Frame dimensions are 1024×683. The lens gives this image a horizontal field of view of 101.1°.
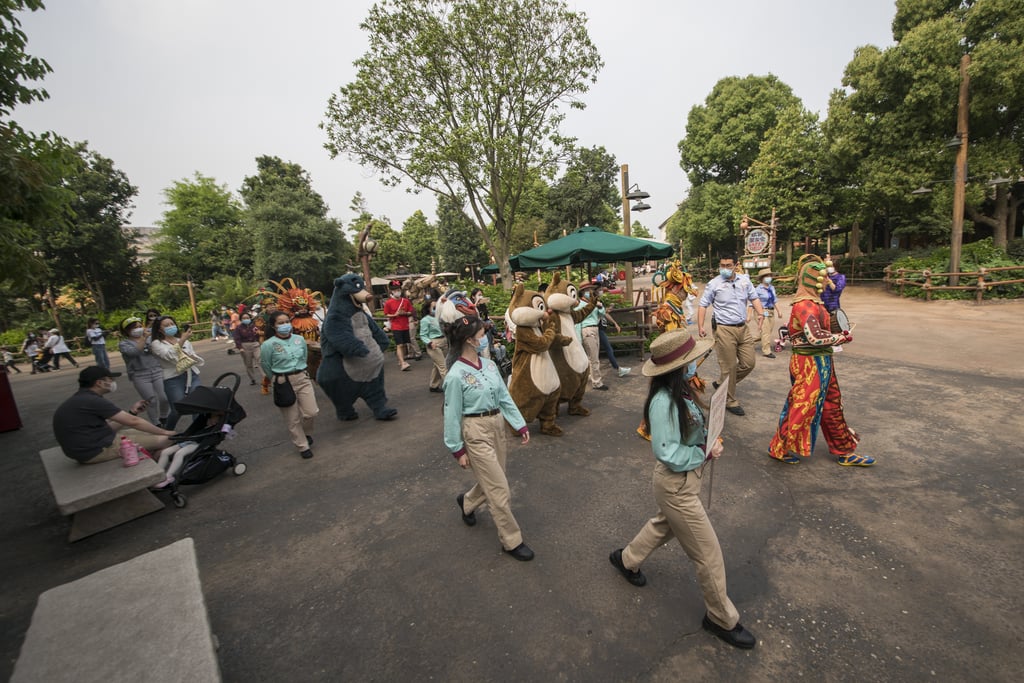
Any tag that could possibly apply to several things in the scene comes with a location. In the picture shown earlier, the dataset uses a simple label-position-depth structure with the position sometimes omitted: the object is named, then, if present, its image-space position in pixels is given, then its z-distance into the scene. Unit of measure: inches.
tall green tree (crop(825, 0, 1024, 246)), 521.7
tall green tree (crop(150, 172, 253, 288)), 1330.0
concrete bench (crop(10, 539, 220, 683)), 69.1
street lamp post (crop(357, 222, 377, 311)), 376.3
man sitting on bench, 148.2
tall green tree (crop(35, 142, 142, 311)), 993.5
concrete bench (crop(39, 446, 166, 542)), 136.6
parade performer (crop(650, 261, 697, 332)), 234.8
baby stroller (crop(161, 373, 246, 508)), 175.9
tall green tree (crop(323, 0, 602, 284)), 491.8
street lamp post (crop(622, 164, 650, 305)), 460.2
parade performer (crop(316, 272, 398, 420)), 231.3
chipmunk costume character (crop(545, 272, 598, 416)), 210.7
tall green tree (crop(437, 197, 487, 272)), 1572.3
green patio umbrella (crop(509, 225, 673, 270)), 297.9
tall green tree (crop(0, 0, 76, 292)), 137.6
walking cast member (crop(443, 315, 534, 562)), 115.6
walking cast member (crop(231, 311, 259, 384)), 350.6
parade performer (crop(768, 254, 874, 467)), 150.3
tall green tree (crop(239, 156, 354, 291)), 1135.6
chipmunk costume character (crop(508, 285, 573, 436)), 190.9
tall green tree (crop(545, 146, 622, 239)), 1396.4
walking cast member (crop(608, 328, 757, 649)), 89.4
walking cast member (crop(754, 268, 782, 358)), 344.2
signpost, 749.3
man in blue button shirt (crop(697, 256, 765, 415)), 210.7
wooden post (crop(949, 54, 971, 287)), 513.7
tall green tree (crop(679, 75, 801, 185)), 1103.0
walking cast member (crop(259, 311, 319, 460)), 193.9
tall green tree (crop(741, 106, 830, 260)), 870.4
